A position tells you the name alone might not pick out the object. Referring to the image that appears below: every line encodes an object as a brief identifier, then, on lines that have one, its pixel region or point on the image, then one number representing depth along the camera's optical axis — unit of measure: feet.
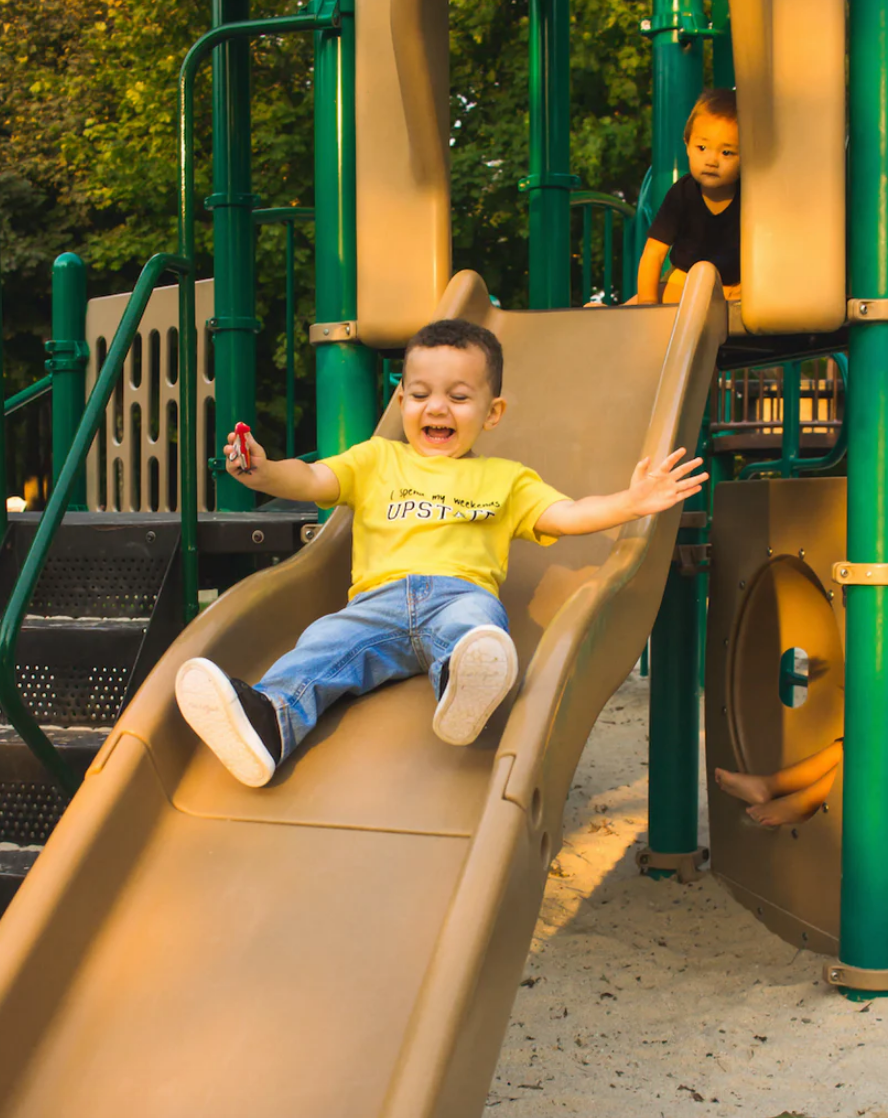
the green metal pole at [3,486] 12.14
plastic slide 7.05
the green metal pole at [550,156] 18.66
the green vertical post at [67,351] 20.35
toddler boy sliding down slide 8.39
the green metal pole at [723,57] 17.30
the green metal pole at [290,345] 21.45
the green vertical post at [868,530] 11.30
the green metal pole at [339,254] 12.49
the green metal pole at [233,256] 19.15
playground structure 7.34
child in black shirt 13.29
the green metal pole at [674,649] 15.28
